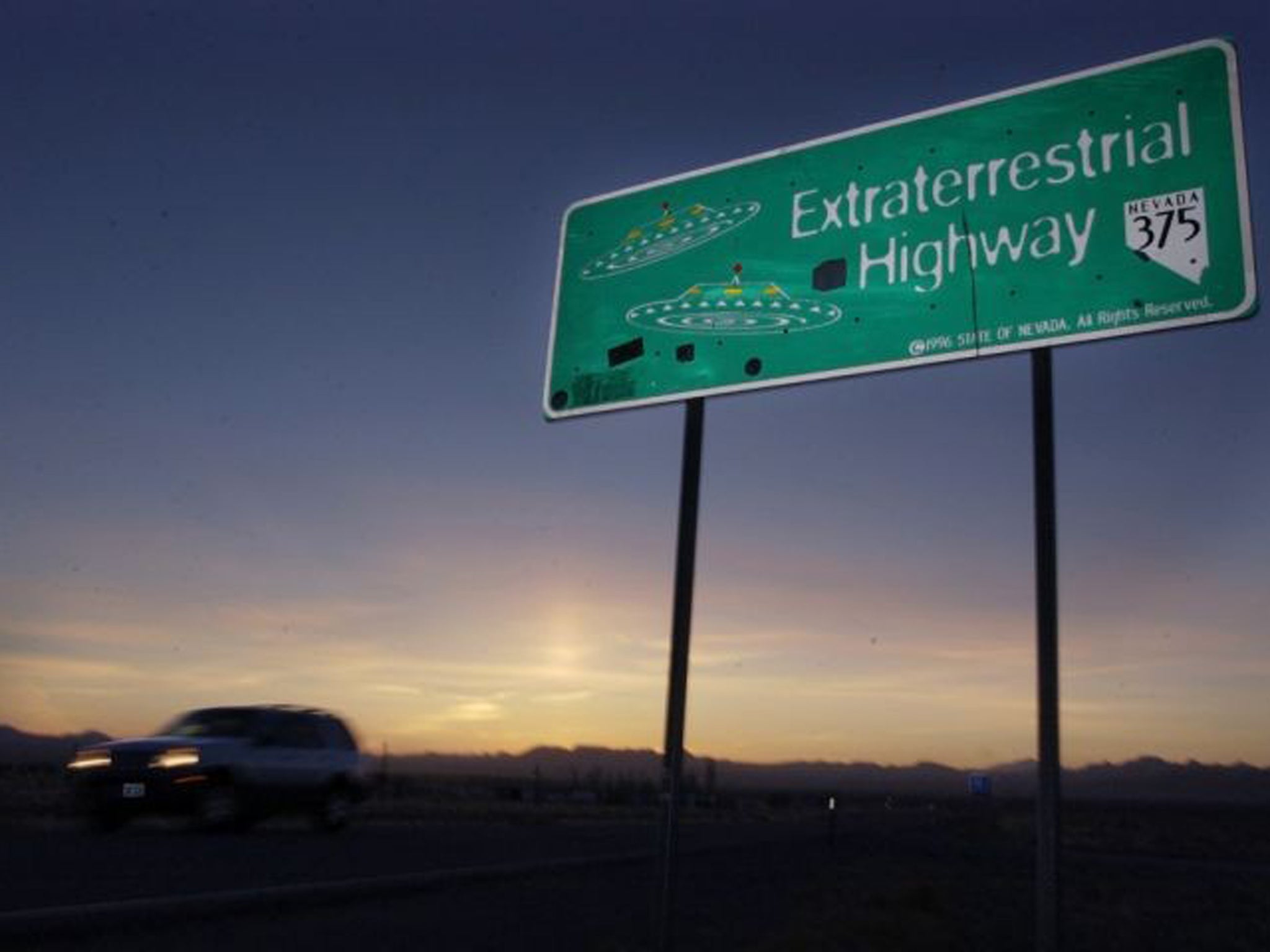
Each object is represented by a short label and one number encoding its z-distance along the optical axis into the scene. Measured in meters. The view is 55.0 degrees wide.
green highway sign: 5.77
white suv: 16.98
